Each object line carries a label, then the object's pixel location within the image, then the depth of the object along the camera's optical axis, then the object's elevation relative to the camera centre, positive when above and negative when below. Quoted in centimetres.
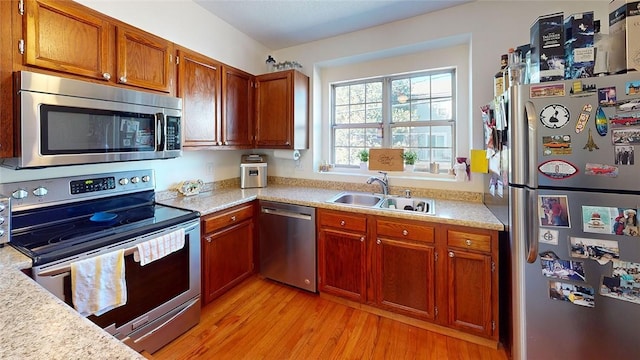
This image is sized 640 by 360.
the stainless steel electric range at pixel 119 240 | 124 -31
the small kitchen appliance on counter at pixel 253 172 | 282 +7
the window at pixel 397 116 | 256 +66
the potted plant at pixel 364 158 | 283 +22
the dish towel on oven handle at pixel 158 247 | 146 -40
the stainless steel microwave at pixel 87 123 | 125 +32
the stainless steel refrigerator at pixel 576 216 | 119 -19
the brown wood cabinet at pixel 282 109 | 269 +73
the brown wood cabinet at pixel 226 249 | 202 -59
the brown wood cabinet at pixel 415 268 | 171 -66
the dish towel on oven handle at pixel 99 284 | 123 -51
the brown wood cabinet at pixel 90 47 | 131 +78
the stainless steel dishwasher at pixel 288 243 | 229 -59
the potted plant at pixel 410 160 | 261 +18
